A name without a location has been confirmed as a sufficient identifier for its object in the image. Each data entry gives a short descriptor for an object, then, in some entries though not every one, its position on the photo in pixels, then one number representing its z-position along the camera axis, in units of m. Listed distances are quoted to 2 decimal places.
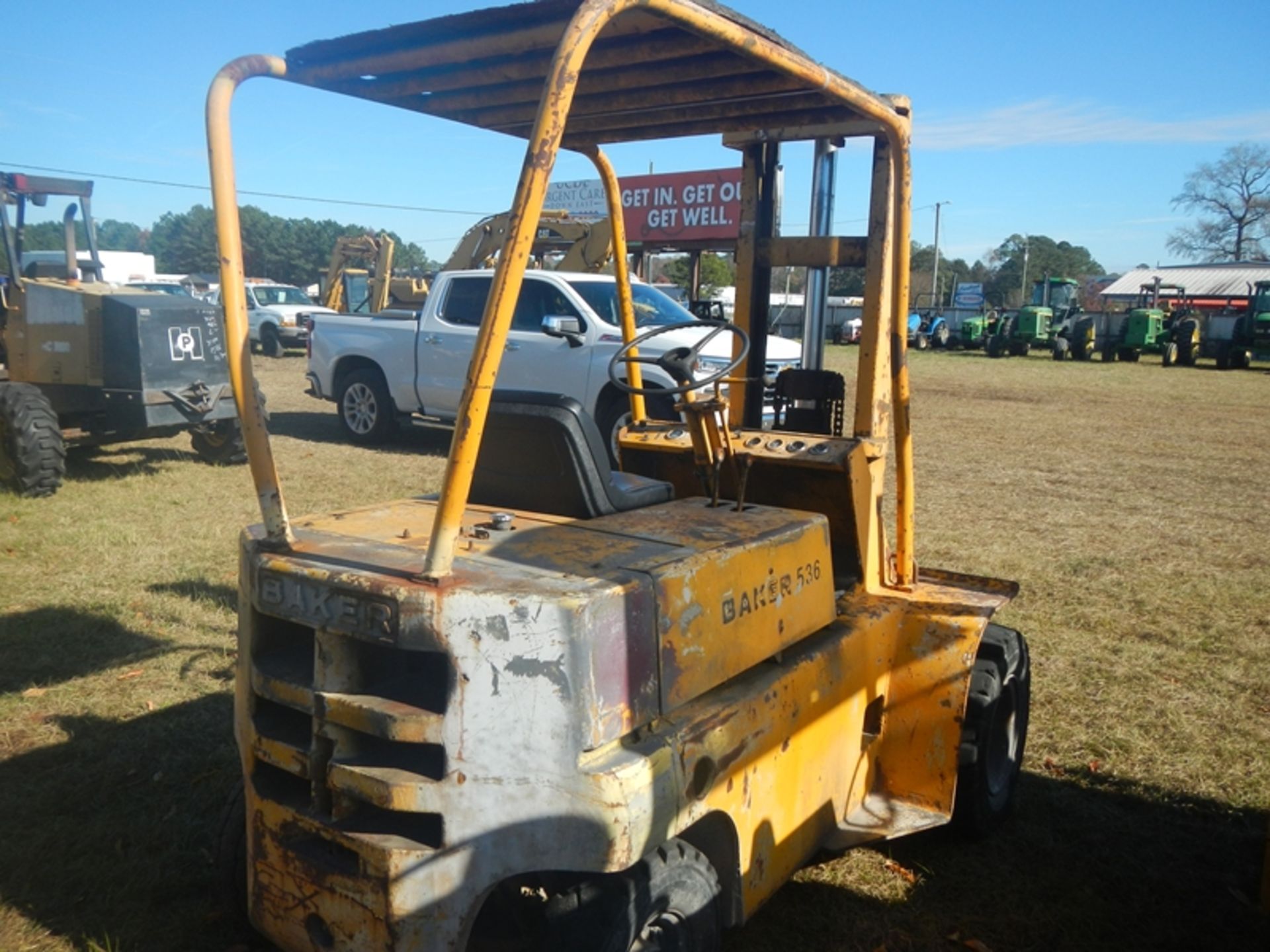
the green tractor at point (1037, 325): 34.22
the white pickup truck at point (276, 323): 25.61
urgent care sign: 29.94
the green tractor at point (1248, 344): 29.48
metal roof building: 52.94
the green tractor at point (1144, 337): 31.12
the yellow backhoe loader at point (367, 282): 19.92
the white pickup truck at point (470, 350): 9.97
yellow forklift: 2.18
